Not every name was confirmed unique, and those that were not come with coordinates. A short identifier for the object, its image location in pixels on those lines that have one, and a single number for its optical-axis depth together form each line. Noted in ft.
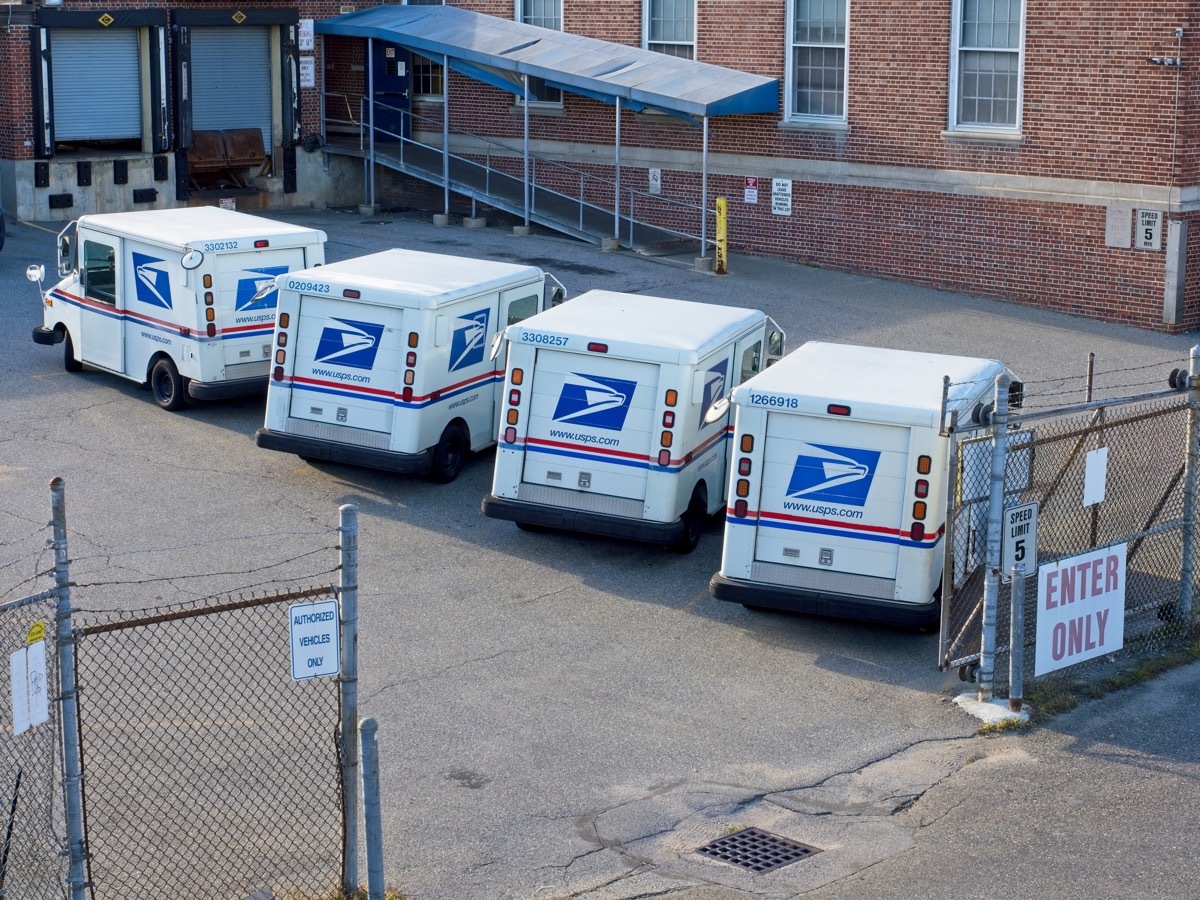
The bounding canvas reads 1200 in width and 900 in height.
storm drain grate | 28.89
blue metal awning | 84.48
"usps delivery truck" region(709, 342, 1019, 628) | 39.17
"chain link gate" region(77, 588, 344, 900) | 28.50
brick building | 75.31
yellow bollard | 82.94
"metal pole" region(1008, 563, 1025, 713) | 34.65
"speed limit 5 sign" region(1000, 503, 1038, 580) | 34.86
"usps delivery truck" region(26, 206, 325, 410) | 57.26
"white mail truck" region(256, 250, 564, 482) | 49.96
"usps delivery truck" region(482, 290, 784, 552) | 44.68
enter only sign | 35.63
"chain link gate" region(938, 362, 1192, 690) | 37.58
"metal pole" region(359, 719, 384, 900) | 24.50
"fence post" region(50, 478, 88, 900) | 23.50
